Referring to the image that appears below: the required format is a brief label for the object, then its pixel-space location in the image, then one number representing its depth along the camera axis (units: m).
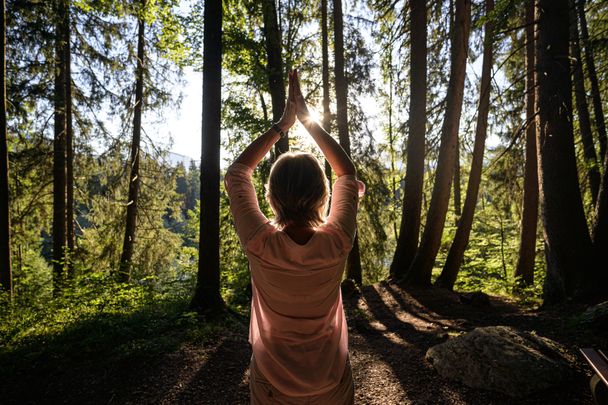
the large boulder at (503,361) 3.45
